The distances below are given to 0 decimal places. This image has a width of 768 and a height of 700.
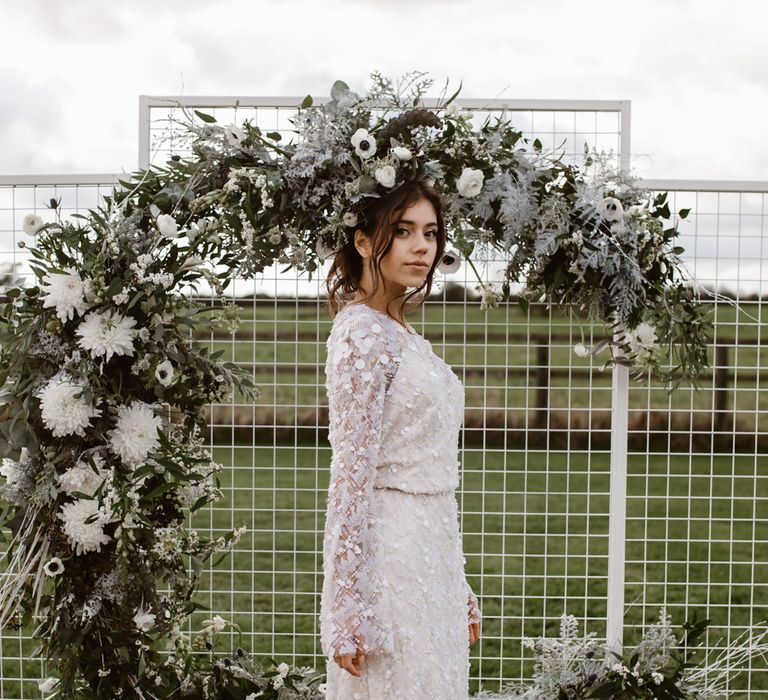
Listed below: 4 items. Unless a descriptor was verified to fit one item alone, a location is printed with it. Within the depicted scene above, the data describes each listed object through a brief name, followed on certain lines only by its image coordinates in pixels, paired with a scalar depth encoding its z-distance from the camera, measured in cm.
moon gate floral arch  280
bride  226
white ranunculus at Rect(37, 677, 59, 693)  314
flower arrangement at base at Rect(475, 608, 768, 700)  347
